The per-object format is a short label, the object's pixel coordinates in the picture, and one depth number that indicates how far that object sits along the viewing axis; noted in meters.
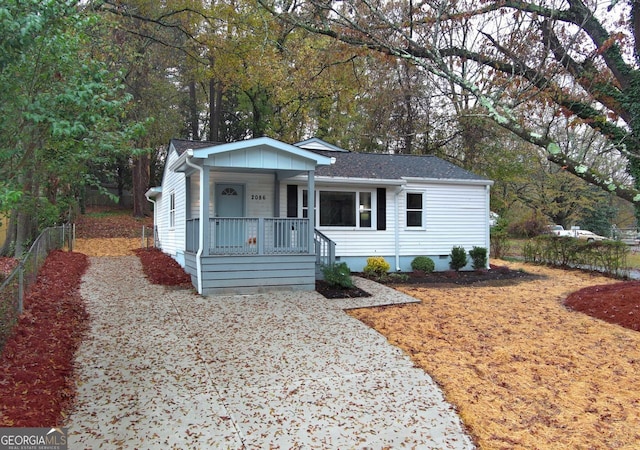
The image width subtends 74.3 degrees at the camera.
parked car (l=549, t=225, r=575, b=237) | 27.83
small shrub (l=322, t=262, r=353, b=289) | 9.69
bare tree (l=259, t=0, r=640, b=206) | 5.94
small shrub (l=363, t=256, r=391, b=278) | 12.09
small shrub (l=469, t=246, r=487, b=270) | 13.70
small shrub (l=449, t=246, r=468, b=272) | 13.38
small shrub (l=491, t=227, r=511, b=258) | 18.42
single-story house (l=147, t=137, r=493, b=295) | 9.25
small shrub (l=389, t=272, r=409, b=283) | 11.69
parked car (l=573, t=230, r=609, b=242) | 28.84
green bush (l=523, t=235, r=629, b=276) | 13.27
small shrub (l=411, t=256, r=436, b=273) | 12.91
